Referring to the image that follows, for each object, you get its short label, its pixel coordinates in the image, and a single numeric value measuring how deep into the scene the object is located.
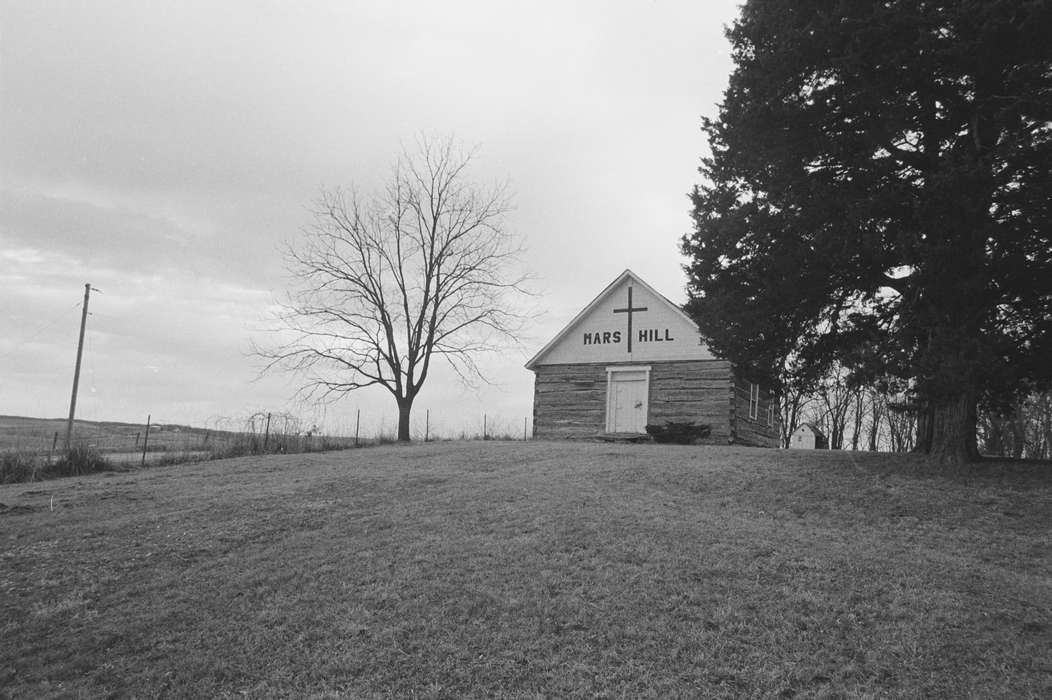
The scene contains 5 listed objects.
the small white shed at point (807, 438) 45.97
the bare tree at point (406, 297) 32.28
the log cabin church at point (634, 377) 27.27
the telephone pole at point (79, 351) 31.78
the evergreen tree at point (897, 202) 12.41
